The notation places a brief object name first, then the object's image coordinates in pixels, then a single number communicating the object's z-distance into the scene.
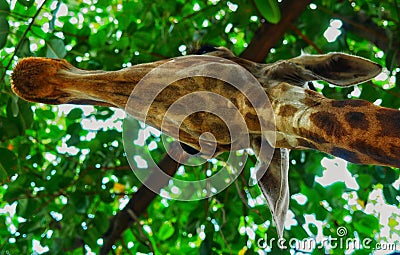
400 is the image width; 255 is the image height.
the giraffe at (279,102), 1.88
